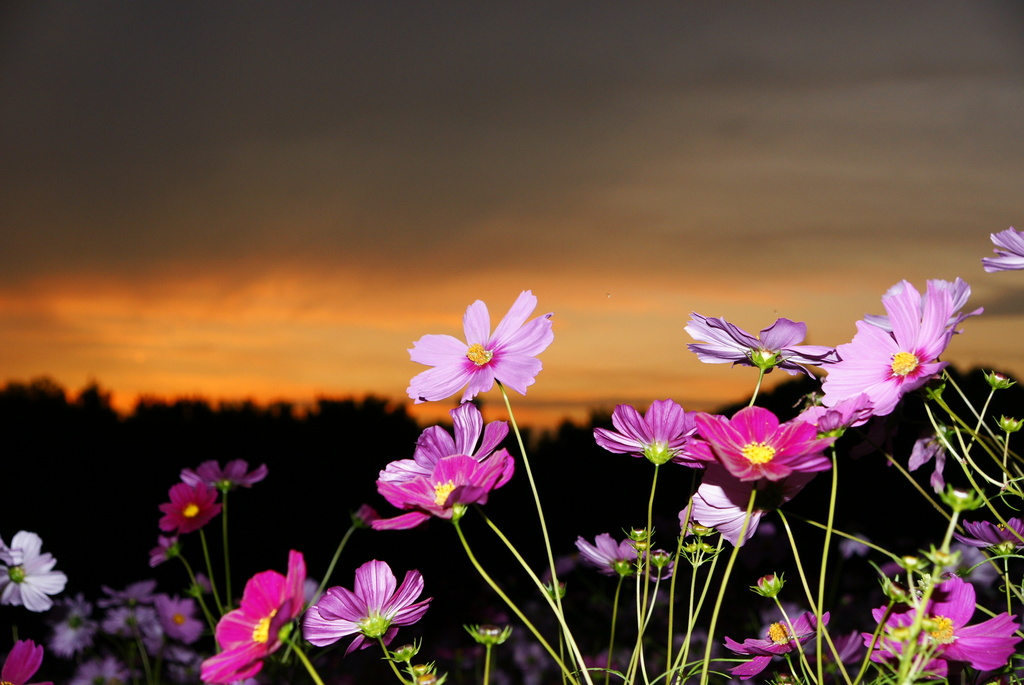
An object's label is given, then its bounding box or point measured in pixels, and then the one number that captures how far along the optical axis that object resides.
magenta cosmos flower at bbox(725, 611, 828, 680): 0.58
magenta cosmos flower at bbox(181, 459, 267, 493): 1.23
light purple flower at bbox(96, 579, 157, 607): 1.71
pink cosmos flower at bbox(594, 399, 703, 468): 0.55
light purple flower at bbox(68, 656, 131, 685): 1.97
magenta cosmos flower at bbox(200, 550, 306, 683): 0.39
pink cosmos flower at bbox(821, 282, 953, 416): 0.49
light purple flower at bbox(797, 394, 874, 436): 0.45
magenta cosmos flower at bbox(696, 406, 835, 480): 0.44
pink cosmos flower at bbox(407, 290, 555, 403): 0.58
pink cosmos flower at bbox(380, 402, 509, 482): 0.55
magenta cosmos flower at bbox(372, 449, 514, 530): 0.47
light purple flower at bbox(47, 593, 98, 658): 1.95
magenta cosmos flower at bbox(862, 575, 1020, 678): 0.51
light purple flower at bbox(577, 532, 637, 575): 0.71
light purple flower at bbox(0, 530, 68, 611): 0.91
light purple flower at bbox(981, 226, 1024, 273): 0.58
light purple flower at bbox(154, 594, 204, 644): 1.73
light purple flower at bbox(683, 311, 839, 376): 0.52
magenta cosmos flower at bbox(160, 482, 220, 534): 1.12
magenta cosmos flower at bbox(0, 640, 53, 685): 0.68
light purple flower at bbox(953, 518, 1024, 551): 0.62
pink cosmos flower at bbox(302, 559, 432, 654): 0.53
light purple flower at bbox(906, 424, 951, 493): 0.57
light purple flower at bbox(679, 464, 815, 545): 0.50
